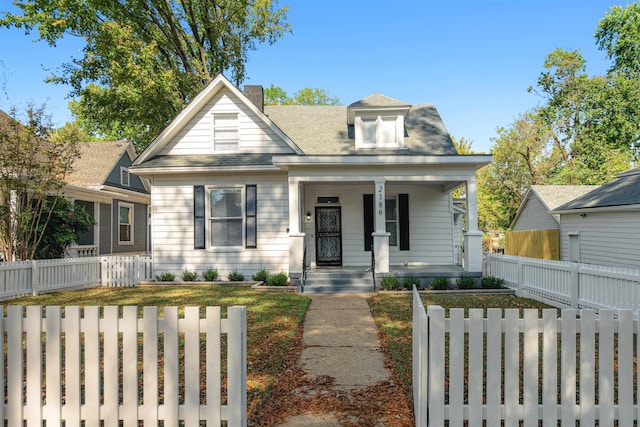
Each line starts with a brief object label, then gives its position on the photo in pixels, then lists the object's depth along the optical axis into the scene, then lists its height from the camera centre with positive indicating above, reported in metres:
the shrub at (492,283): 10.98 -1.83
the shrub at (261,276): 12.07 -1.72
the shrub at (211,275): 12.69 -1.76
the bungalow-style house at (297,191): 11.81 +0.88
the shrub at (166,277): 12.76 -1.83
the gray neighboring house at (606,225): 14.84 -0.43
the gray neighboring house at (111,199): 17.83 +1.02
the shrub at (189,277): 12.66 -1.80
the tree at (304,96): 44.06 +13.41
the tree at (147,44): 17.25 +8.43
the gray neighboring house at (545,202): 22.52 +0.75
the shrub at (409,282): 10.92 -1.79
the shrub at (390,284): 10.91 -1.81
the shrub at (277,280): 11.35 -1.73
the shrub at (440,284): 11.03 -1.85
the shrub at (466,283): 10.99 -1.82
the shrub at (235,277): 12.61 -1.82
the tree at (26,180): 10.98 +1.14
